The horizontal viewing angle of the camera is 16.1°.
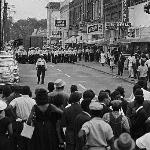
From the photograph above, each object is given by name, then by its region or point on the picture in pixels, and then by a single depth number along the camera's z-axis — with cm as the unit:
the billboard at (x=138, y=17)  4644
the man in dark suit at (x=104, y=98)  1082
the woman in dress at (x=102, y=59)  4919
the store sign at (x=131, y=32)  4688
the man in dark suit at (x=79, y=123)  884
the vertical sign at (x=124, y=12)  5336
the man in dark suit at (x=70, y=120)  948
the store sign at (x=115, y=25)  5000
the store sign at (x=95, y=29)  5666
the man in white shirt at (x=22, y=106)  1036
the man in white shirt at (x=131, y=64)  3399
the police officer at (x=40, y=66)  2950
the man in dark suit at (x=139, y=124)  953
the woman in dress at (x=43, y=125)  911
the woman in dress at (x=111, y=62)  4006
